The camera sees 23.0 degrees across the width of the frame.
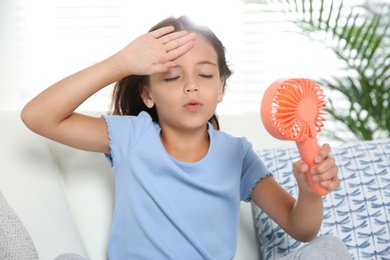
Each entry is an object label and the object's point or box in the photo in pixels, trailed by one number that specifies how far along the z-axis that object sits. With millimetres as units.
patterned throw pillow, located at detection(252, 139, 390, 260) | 2096
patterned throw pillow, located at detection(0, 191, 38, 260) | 1556
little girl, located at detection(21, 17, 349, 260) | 1840
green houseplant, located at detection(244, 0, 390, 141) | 2812
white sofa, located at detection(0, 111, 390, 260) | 1925
